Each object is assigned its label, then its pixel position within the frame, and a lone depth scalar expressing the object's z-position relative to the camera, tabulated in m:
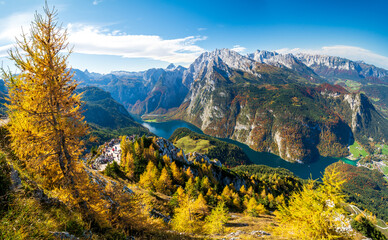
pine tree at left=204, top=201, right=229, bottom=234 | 33.91
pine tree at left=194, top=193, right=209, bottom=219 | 43.15
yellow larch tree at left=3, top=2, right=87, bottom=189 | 11.33
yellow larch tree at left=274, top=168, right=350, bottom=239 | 16.05
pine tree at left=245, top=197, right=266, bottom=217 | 61.39
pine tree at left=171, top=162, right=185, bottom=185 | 63.17
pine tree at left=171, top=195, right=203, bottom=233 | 29.10
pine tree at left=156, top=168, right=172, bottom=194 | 51.92
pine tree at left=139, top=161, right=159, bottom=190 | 49.31
